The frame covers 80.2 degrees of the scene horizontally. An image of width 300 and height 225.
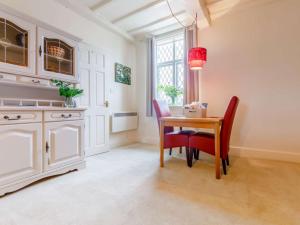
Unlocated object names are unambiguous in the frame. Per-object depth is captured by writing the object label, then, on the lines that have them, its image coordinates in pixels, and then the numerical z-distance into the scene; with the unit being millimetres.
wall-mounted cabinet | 1968
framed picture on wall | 3982
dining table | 2121
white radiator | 3765
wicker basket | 2391
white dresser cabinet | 1687
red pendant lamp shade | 2749
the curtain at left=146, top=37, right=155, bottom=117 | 4195
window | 3912
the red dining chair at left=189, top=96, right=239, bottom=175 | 2166
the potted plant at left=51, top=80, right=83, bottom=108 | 2406
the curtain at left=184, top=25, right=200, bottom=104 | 3580
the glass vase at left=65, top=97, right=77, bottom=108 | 2447
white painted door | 3105
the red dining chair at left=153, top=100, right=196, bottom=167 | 2555
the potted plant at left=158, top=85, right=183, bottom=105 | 3755
